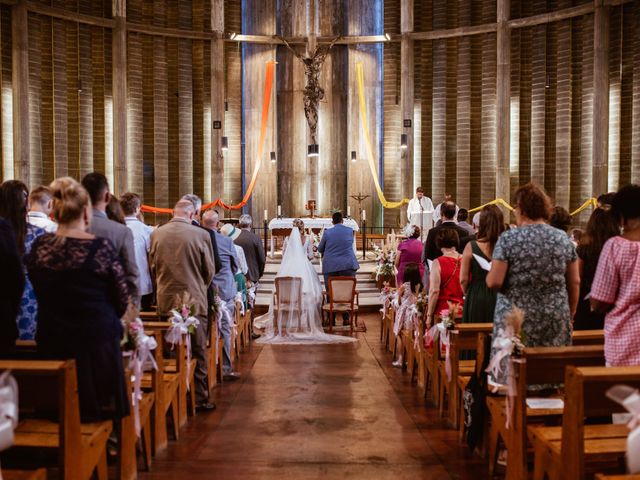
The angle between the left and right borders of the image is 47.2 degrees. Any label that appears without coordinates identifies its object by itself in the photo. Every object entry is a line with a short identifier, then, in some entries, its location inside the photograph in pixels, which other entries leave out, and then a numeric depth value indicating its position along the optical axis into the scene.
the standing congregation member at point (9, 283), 3.19
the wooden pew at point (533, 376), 3.32
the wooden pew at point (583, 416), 2.69
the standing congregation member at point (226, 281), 6.19
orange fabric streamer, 14.95
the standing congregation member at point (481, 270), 4.52
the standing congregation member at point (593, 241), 4.23
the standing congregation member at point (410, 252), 7.80
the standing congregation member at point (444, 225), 6.25
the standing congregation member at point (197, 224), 5.39
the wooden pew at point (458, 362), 4.55
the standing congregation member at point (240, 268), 7.43
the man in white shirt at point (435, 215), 12.08
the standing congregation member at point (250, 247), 8.00
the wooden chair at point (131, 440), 3.74
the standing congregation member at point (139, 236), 5.39
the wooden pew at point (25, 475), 2.51
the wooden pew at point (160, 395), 4.31
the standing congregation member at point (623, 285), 3.05
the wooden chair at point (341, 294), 8.55
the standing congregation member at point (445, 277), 5.29
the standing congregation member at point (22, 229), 3.83
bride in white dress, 8.33
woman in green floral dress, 3.59
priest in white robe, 13.27
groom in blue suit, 8.88
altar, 12.45
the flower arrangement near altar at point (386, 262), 9.12
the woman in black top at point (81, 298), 3.07
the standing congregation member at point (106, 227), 3.88
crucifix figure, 15.46
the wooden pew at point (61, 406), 2.86
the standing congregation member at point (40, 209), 4.42
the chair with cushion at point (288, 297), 8.29
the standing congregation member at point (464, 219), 8.08
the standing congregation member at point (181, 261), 5.04
